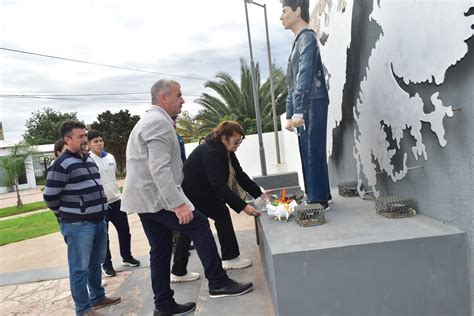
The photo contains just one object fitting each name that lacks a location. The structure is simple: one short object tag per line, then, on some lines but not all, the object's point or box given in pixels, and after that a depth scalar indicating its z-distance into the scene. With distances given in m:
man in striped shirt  2.93
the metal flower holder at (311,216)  2.63
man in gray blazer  2.52
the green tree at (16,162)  15.84
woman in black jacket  3.16
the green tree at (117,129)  27.98
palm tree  17.34
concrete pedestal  2.05
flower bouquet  2.89
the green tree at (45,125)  43.72
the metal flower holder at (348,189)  3.72
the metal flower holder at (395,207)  2.56
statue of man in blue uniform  2.91
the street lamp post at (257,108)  8.93
